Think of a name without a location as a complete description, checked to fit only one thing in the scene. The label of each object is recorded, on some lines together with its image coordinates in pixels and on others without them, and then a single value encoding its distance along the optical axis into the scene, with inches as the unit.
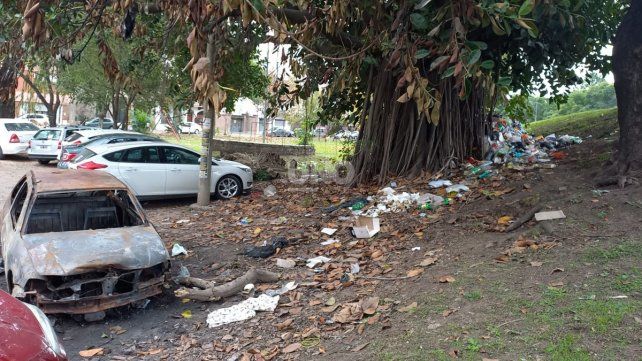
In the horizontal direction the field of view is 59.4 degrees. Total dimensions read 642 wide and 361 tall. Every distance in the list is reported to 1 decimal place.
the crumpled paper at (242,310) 234.7
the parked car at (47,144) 770.2
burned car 228.7
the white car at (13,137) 821.2
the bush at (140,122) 1273.4
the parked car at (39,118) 1791.3
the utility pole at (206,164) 493.0
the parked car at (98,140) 519.6
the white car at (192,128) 2209.0
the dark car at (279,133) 2365.9
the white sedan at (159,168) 488.7
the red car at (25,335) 134.3
